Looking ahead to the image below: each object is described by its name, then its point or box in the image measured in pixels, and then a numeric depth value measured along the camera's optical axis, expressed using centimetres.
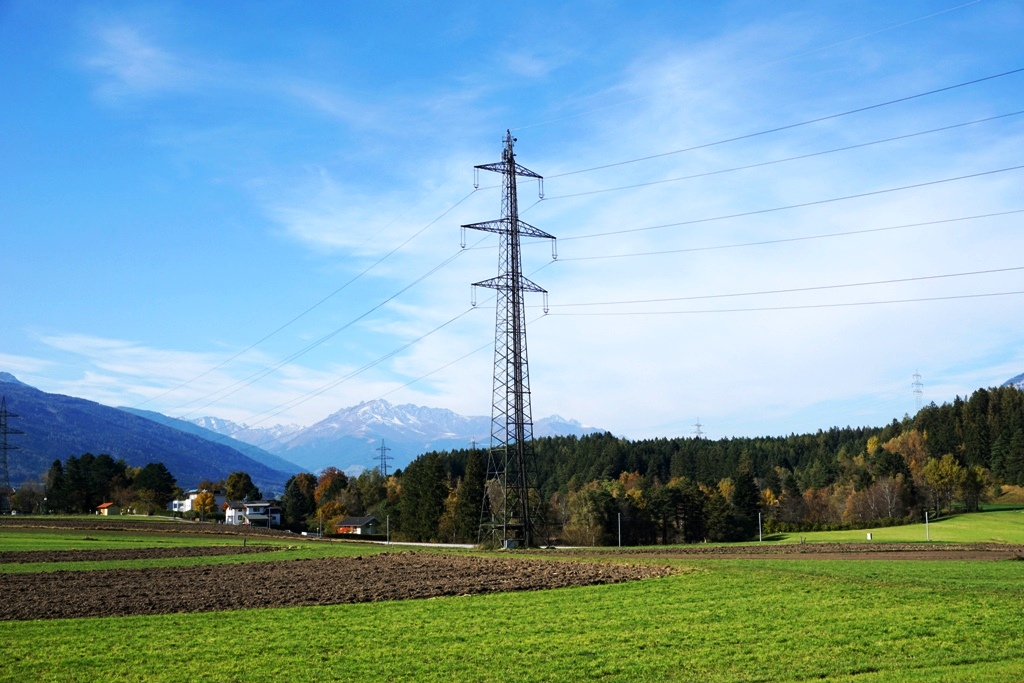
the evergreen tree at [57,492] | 17512
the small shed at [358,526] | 16700
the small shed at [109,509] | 17700
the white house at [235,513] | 18950
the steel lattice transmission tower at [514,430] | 6662
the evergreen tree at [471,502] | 12209
